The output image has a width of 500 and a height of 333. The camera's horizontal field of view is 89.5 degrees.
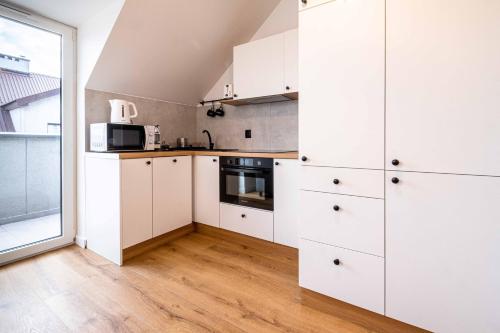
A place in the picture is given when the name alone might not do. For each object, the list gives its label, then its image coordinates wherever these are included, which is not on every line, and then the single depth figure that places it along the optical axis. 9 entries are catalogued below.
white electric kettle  2.32
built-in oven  2.27
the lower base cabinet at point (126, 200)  2.03
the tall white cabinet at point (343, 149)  1.31
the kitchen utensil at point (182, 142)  3.16
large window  2.05
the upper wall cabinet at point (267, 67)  2.31
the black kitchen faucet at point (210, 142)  3.23
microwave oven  2.13
